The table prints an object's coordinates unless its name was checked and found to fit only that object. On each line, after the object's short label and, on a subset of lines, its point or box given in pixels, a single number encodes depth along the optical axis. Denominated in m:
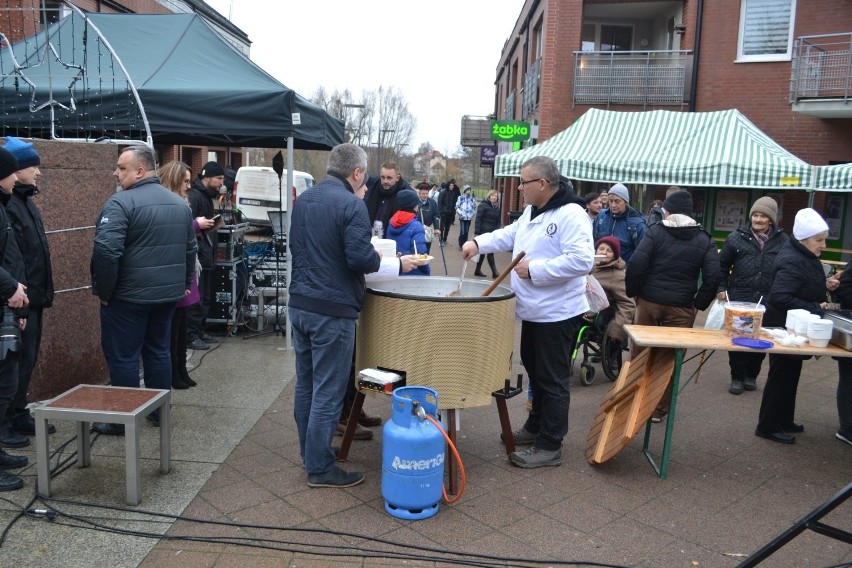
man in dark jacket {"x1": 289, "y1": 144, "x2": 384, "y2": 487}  4.11
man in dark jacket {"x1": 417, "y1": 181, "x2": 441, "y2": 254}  16.66
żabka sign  18.28
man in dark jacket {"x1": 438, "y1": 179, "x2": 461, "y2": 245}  22.45
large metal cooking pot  4.22
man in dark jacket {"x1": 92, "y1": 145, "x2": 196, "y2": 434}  4.68
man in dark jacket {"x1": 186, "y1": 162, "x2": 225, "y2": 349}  7.59
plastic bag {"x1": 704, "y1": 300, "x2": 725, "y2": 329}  6.40
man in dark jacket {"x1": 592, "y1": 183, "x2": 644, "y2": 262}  8.24
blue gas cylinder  3.95
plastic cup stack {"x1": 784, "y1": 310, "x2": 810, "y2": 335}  4.84
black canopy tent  7.03
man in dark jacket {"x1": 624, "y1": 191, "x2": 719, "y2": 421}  5.84
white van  15.49
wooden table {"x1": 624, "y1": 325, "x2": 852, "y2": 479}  4.57
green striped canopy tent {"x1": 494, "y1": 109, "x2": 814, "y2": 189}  12.36
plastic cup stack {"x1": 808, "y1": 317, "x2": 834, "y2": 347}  4.70
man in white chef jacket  4.58
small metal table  3.92
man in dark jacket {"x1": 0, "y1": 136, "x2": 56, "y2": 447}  4.67
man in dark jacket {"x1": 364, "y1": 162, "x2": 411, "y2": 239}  6.58
